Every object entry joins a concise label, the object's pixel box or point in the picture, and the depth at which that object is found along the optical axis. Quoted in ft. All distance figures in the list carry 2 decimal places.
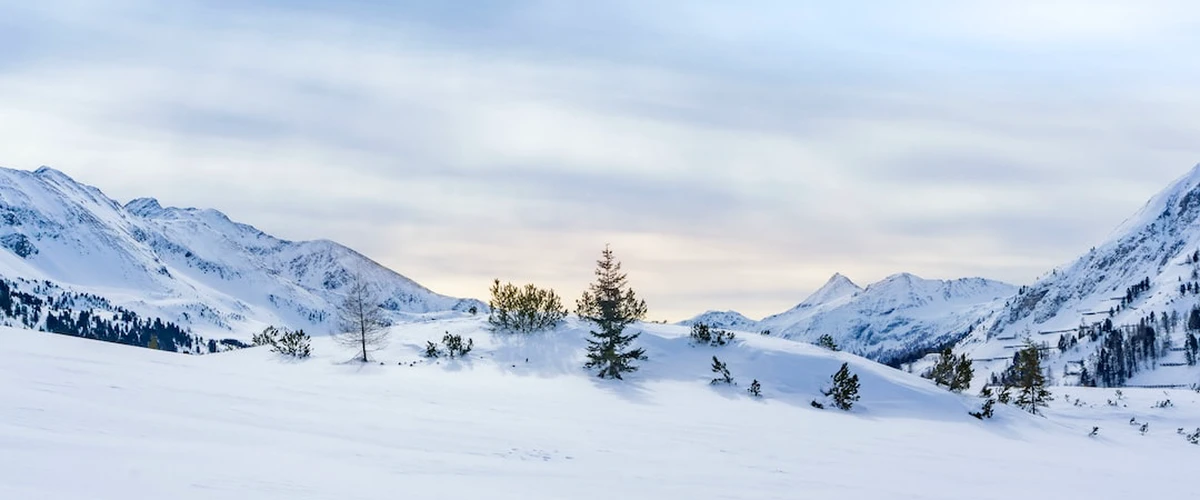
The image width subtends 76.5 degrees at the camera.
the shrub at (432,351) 120.40
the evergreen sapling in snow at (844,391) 103.14
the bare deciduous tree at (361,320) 122.52
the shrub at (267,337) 130.68
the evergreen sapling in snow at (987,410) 102.51
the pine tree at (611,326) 114.21
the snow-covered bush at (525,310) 133.08
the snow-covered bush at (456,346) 120.88
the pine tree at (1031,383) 121.90
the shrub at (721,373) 110.83
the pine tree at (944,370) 123.34
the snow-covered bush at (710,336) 126.11
